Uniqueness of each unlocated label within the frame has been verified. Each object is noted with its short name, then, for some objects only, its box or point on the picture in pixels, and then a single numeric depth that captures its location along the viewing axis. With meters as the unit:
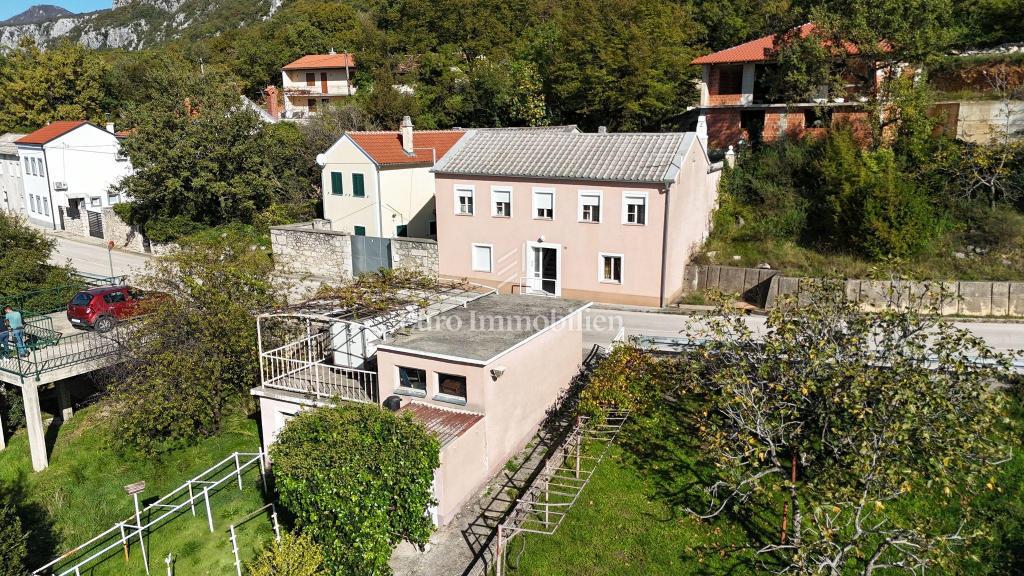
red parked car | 22.84
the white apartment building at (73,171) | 42.38
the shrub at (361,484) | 12.30
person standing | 19.11
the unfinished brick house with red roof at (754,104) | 31.11
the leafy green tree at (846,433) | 10.47
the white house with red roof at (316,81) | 60.56
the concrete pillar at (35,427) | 18.42
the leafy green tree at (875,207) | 25.20
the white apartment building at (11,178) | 47.31
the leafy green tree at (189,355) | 18.02
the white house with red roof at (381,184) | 32.31
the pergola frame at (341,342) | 16.48
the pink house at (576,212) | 25.39
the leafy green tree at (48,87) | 52.34
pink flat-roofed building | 14.22
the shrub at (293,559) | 12.43
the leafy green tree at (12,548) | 12.31
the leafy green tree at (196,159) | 34.62
